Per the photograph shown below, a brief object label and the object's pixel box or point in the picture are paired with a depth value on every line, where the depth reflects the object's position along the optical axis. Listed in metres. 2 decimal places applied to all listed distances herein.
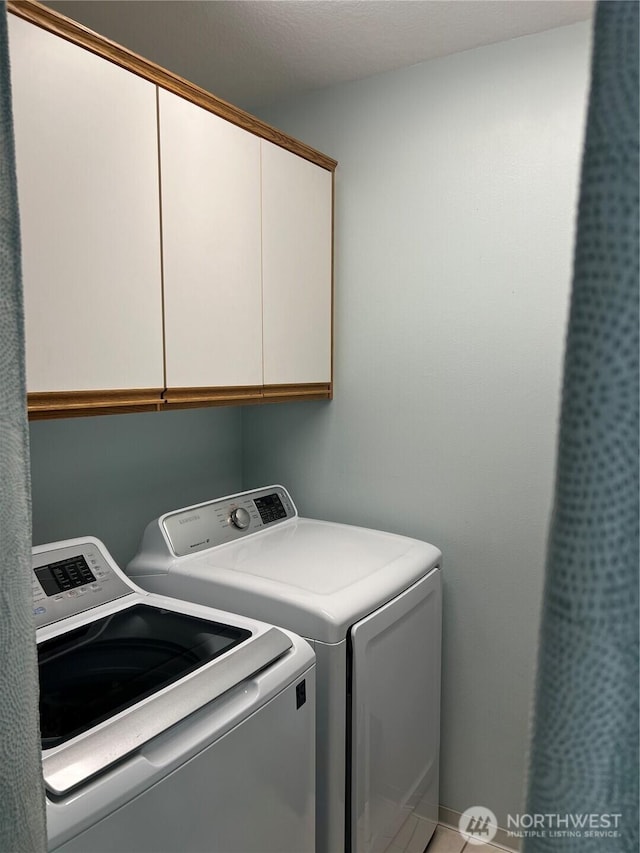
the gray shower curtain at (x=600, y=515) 0.26
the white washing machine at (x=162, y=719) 0.95
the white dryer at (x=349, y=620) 1.50
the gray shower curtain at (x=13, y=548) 0.42
